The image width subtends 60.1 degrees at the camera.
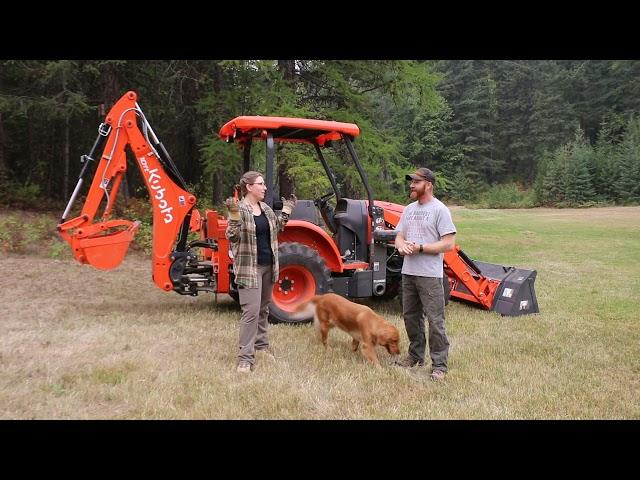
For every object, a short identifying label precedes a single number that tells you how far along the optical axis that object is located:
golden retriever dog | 5.12
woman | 4.86
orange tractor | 6.54
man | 4.75
